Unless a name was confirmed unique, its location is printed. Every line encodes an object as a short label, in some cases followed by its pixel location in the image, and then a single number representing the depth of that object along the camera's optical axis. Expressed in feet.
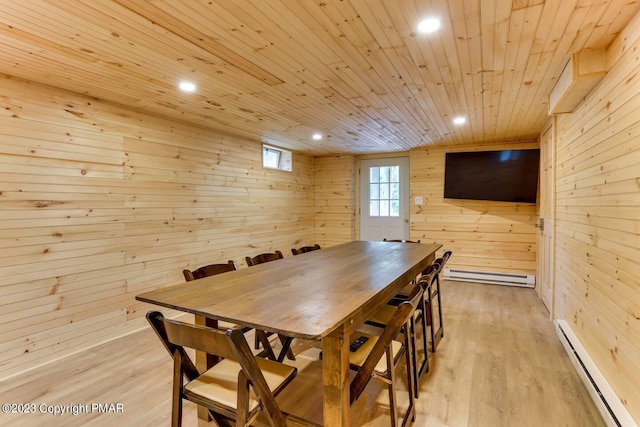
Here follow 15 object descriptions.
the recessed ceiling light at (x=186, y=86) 8.29
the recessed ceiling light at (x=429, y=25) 5.53
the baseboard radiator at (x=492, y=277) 16.01
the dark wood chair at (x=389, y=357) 4.73
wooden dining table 4.20
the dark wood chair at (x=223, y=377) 3.77
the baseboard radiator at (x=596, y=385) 5.52
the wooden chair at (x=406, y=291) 9.69
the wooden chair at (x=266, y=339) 7.55
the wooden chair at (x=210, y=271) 6.63
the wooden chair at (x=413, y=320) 6.13
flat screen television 15.69
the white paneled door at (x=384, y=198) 19.40
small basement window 16.73
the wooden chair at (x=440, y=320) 8.65
